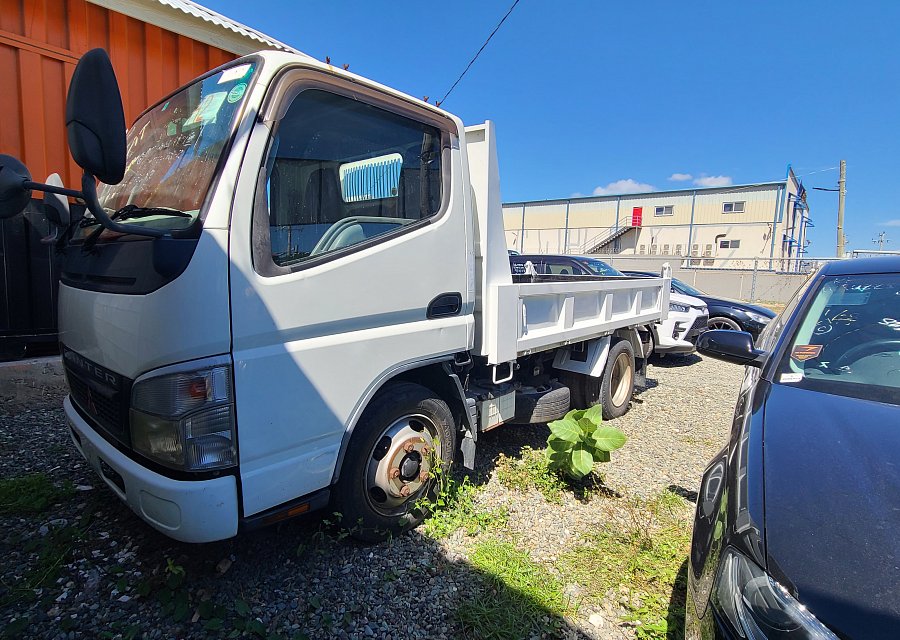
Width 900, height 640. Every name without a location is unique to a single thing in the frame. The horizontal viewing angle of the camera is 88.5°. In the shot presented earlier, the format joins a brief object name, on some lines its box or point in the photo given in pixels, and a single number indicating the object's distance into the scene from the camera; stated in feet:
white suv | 25.81
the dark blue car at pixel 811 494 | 3.97
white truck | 5.76
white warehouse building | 100.94
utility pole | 71.31
